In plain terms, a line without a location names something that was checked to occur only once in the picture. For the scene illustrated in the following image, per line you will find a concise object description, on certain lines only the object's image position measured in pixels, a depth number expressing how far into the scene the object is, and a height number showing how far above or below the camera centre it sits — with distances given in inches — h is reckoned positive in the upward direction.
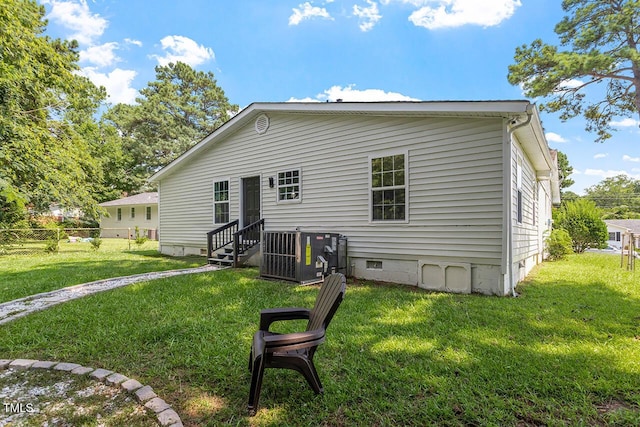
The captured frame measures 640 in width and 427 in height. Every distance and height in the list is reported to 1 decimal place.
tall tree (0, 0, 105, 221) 405.7 +140.9
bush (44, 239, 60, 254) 512.5 -52.5
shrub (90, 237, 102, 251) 566.0 -52.3
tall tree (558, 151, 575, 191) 1432.6 +197.5
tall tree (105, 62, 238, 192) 1186.6 +357.5
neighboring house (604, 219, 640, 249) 1301.7 -64.7
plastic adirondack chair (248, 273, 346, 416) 86.2 -35.3
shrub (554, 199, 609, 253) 585.0 -27.7
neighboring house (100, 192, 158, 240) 957.2 -7.3
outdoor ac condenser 259.9 -35.7
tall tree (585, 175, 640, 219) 2113.1 +108.8
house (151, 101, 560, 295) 223.1 +26.3
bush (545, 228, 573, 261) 477.1 -49.1
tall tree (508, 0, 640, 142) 519.8 +244.7
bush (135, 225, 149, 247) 664.4 -57.6
